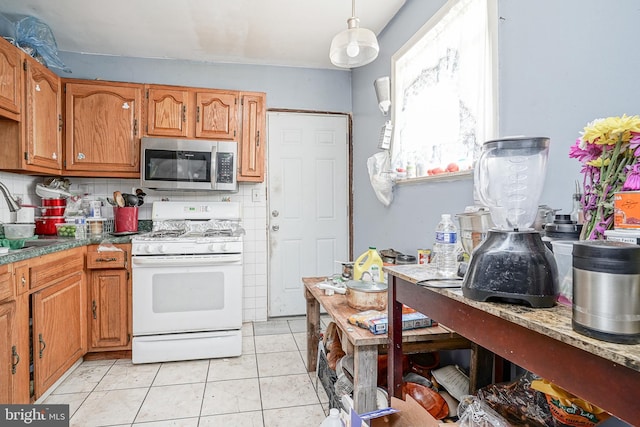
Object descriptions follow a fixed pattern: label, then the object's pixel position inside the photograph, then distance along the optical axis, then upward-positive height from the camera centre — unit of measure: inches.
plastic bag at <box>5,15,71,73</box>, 96.0 +49.1
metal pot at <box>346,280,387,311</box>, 62.5 -16.1
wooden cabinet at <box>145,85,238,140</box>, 115.8 +33.6
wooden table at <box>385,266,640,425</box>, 19.2 -9.6
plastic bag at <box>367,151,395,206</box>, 101.7 +9.9
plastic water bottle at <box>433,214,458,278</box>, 44.6 -5.2
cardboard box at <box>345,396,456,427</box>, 39.1 -24.5
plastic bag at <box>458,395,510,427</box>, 39.0 -23.9
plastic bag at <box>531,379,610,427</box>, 34.5 -20.6
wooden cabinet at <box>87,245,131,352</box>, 100.1 -26.9
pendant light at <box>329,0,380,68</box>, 68.4 +33.8
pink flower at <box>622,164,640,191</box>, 26.2 +2.4
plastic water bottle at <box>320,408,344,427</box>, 44.4 -27.7
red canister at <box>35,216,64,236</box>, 105.5 -4.9
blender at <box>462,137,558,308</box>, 27.5 -2.2
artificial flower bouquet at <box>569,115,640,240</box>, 27.0 +3.8
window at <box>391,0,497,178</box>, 64.5 +27.1
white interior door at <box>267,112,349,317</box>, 137.8 +3.5
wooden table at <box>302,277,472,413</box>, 50.9 -21.5
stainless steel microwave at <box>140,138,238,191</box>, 112.0 +15.2
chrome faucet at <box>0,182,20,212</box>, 80.5 +2.0
